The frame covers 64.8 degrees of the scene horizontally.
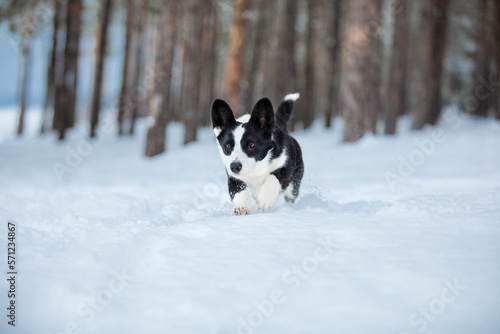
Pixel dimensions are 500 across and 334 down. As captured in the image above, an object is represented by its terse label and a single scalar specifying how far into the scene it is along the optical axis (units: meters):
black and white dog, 3.80
